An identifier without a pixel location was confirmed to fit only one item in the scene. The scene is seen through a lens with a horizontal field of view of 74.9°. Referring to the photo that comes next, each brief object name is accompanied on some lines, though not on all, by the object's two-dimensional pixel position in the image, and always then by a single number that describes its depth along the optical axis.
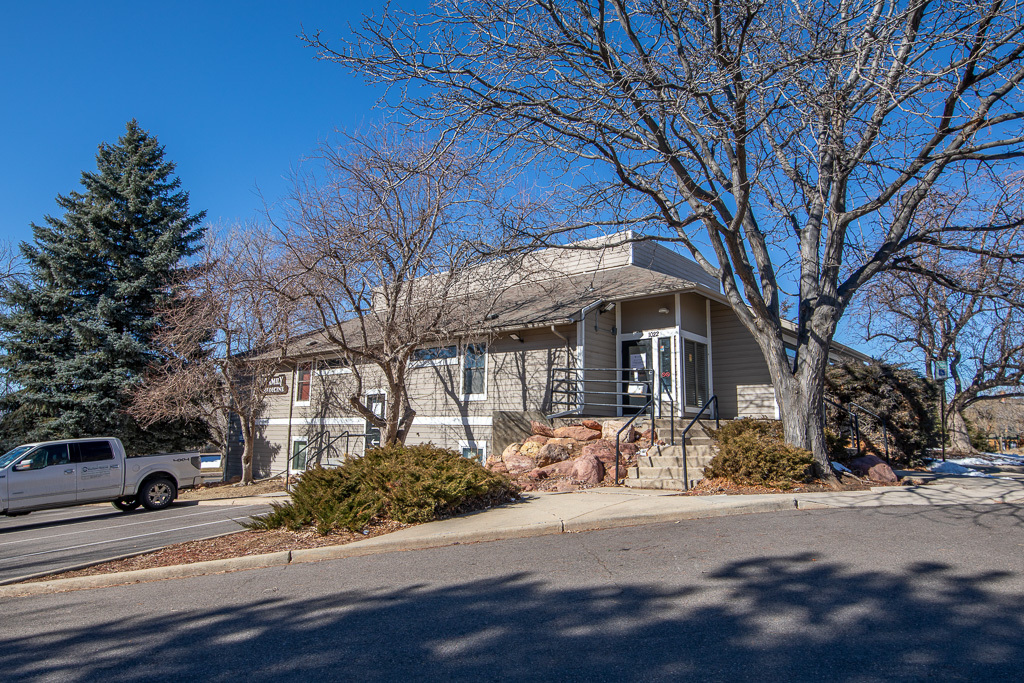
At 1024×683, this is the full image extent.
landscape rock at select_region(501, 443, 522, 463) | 13.76
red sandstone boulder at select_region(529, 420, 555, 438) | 14.62
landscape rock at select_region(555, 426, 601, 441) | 13.93
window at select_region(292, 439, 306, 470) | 21.97
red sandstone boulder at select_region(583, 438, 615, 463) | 12.57
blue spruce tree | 22.33
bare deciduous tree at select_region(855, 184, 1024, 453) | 21.52
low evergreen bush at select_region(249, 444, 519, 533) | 8.40
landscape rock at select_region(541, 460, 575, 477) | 12.13
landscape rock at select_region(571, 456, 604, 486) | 11.74
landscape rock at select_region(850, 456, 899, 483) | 10.70
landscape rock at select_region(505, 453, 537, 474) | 12.71
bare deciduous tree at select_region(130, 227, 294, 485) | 16.55
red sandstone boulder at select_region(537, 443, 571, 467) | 12.98
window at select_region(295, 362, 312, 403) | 22.64
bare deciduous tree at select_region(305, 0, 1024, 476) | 8.52
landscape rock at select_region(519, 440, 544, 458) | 13.61
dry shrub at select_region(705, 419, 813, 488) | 9.83
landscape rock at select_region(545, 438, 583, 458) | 13.39
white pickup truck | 13.20
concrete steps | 11.07
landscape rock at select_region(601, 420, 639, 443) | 13.64
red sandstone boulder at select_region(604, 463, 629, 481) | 12.07
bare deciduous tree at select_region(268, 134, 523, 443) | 12.37
